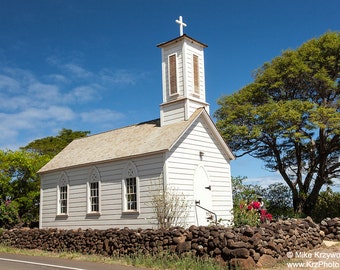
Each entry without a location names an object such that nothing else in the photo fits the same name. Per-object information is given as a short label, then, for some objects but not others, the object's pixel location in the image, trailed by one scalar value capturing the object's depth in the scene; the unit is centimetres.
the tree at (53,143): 5112
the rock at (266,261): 1199
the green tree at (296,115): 2728
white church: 1764
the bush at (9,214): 2511
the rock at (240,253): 1191
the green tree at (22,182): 2697
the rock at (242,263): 1173
